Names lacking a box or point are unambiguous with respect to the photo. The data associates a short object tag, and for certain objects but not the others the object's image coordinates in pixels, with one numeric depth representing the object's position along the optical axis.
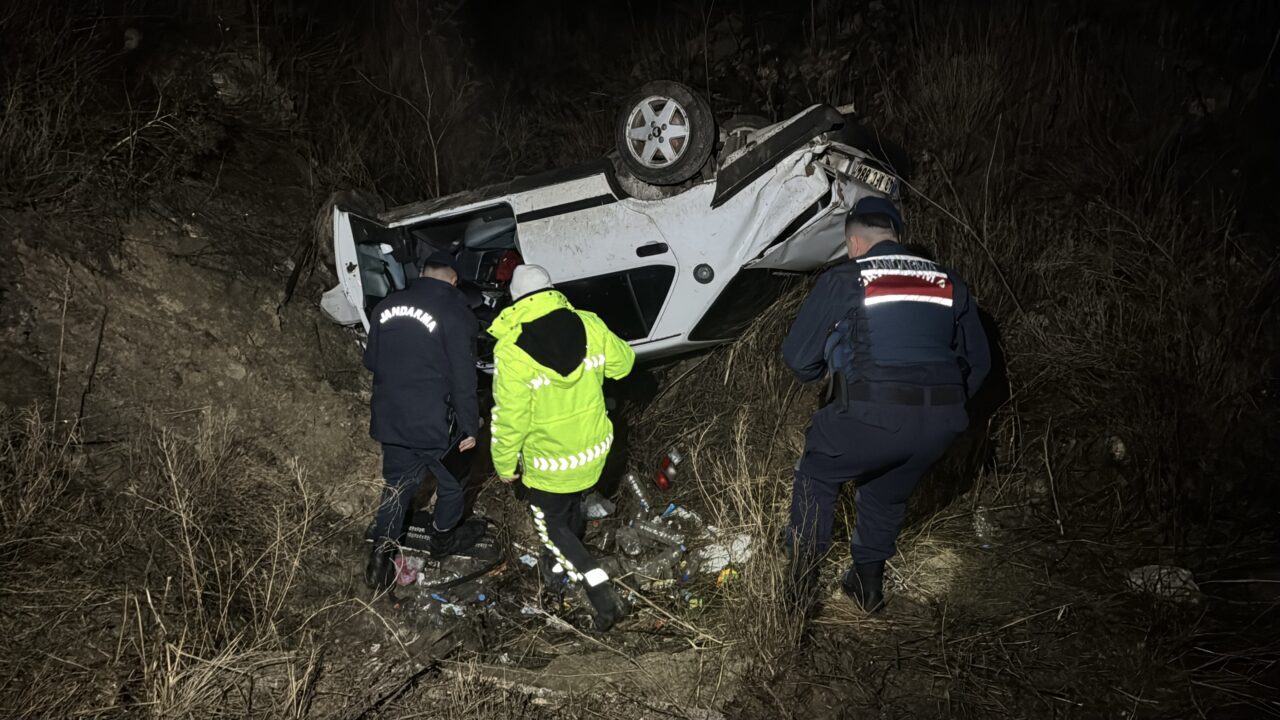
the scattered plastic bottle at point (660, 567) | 4.61
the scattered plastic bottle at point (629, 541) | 4.93
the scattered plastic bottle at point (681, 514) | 5.06
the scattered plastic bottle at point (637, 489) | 5.32
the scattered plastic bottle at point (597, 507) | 5.28
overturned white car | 4.24
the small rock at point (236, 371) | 5.55
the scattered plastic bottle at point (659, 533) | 4.88
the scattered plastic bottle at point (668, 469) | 5.51
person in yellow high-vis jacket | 3.87
